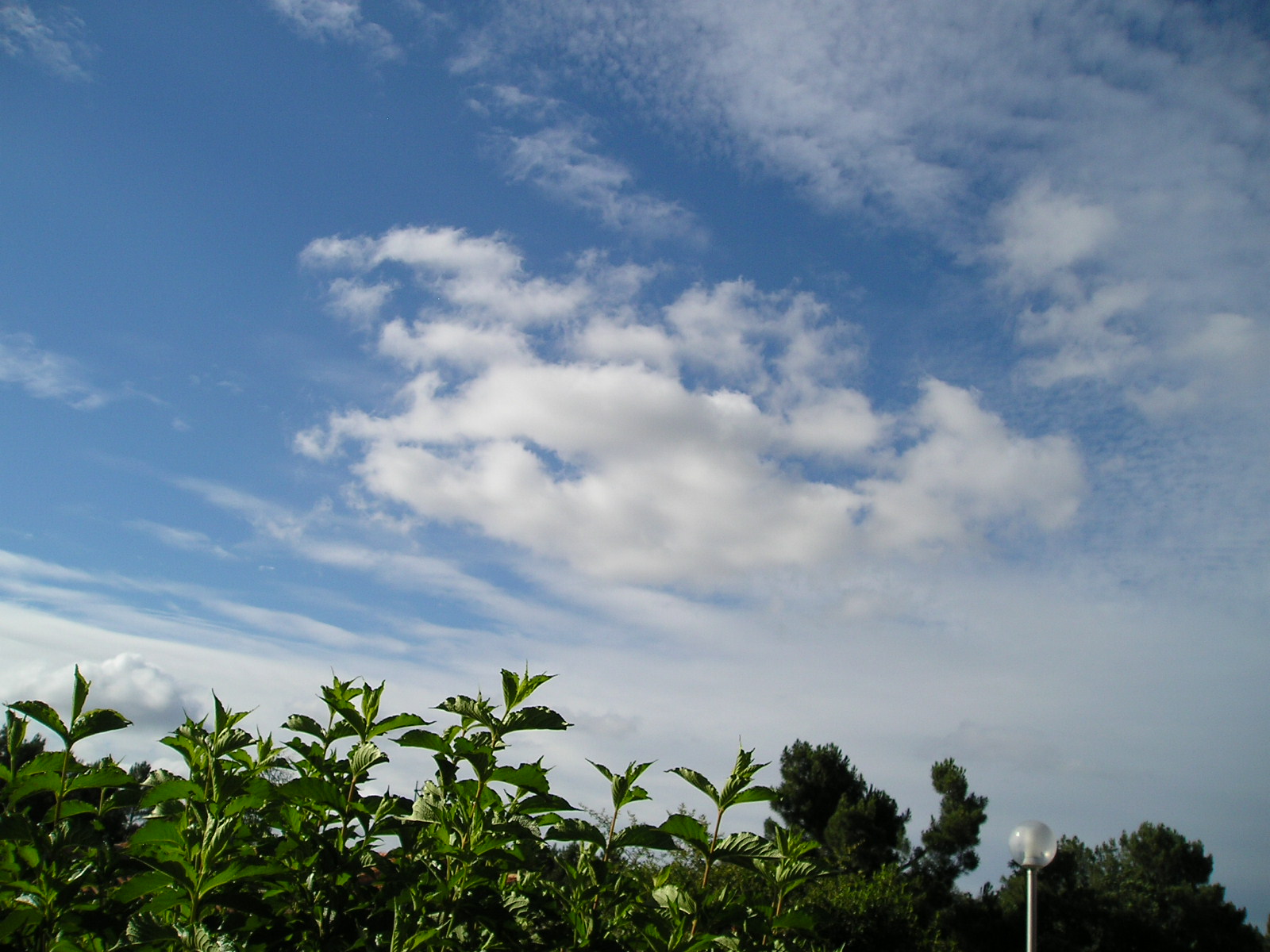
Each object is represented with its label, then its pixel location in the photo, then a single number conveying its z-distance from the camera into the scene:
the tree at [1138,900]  45.50
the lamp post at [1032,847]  13.02
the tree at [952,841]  43.16
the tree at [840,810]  41.16
